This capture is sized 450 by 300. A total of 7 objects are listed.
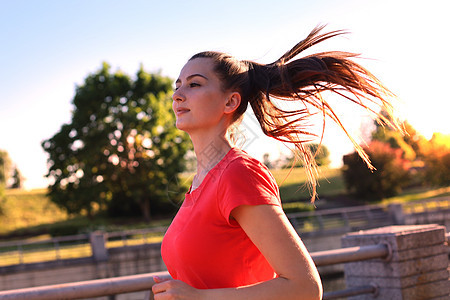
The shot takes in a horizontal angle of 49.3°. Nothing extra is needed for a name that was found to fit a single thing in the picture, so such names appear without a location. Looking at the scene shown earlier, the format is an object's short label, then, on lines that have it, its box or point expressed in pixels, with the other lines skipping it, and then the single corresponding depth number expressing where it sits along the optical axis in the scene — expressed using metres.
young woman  1.44
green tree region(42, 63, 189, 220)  36.09
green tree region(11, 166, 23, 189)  104.56
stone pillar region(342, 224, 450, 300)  4.32
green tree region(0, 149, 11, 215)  100.62
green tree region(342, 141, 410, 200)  43.66
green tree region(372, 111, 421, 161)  47.34
